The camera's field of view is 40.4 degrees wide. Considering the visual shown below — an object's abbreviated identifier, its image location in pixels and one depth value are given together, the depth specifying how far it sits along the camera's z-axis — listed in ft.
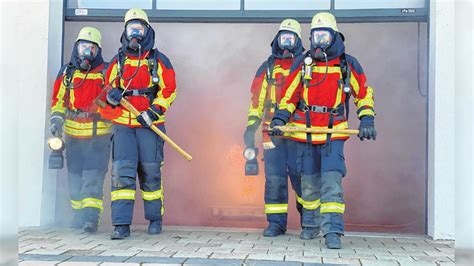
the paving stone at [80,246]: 15.01
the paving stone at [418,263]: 13.33
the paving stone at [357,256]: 14.12
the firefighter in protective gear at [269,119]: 18.74
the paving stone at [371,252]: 14.97
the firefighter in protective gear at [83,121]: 19.48
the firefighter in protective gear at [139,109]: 17.56
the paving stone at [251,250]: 14.61
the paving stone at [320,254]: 14.29
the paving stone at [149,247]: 14.90
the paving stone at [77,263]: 12.31
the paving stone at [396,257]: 14.09
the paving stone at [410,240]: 17.65
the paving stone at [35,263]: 12.34
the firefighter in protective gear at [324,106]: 16.48
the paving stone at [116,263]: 12.32
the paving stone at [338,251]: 15.00
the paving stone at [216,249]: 14.69
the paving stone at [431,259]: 14.17
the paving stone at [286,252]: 14.54
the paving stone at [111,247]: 15.03
